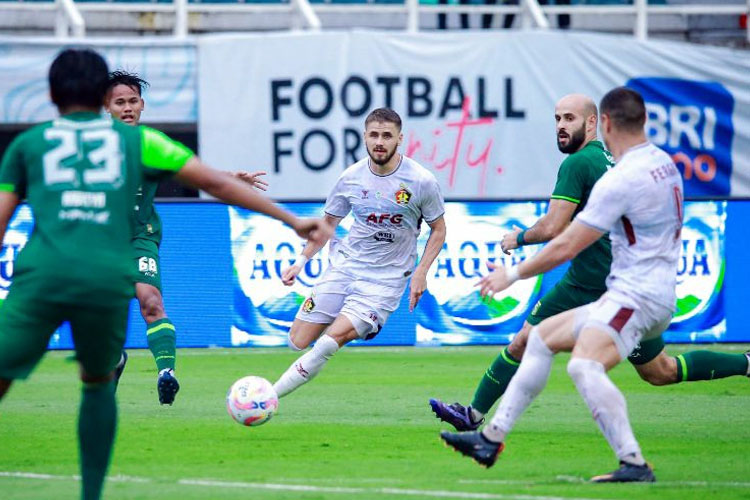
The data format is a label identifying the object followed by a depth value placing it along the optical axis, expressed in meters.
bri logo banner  41.28
